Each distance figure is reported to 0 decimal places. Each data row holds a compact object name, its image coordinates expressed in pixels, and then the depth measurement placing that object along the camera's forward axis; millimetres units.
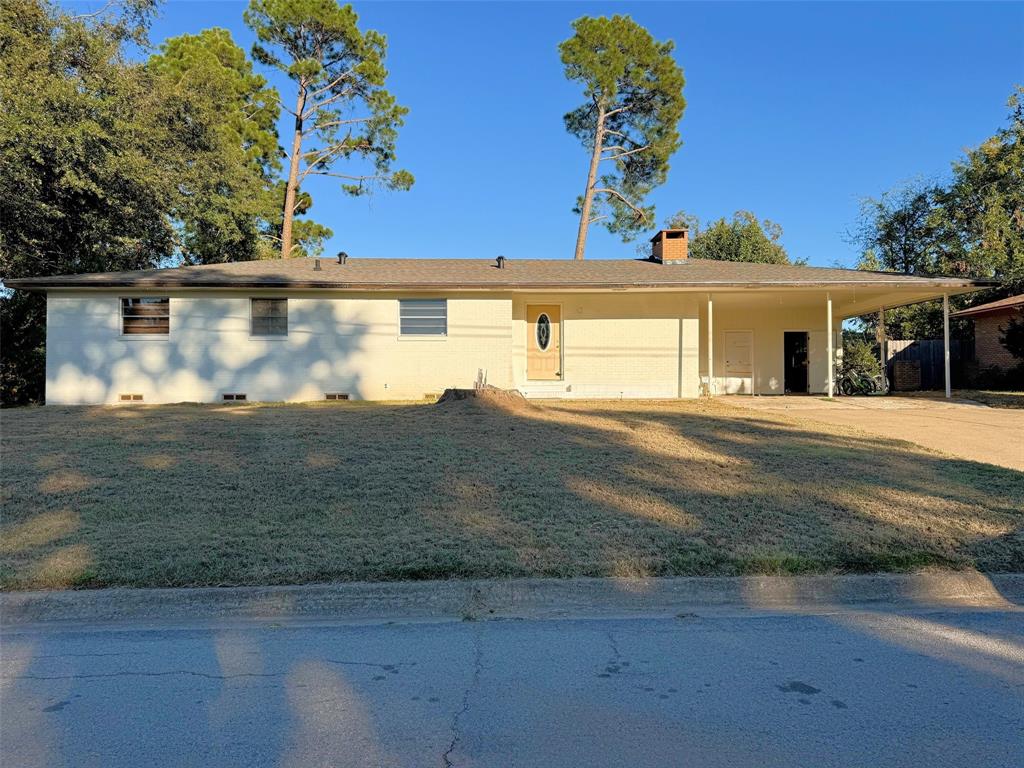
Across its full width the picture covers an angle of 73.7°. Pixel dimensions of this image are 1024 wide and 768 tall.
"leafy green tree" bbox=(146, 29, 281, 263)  23438
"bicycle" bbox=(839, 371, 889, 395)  20062
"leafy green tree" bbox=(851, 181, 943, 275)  29812
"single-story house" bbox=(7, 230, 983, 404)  15961
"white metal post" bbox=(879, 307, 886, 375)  20338
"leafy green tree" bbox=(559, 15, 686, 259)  27219
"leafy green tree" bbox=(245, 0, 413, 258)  25984
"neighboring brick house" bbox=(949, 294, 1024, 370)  21453
